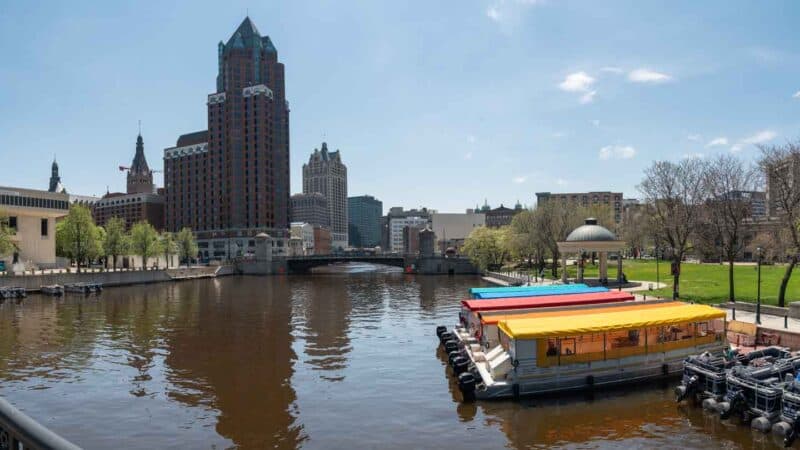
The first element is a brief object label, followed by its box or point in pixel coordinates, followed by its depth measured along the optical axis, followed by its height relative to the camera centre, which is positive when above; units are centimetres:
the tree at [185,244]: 16975 -208
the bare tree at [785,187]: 4622 +374
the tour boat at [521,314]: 3541 -523
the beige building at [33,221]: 11562 +370
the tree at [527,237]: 10981 -69
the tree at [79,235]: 11638 +65
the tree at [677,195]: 6450 +454
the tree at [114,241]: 12681 -74
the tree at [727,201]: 5525 +318
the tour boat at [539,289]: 5022 -497
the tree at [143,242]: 13300 -110
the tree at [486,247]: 12600 -289
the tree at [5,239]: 9331 -2
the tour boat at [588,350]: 2984 -649
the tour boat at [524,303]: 4122 -516
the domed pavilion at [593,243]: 7425 -132
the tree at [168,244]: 15168 -188
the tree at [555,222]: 10844 +217
